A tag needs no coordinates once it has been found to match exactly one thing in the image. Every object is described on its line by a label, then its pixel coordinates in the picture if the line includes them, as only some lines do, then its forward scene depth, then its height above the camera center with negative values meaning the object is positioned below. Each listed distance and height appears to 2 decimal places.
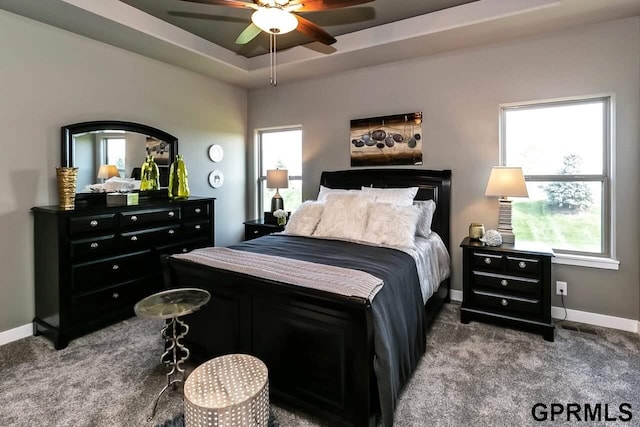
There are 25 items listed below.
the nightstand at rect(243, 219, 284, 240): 4.20 -0.31
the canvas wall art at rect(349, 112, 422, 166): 3.82 +0.72
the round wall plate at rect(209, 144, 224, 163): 4.55 +0.69
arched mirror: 3.16 +0.57
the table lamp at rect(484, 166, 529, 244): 3.00 +0.11
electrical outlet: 3.17 -0.80
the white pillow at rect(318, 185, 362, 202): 3.70 +0.13
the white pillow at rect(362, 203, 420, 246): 2.81 -0.19
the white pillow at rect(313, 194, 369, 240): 3.04 -0.14
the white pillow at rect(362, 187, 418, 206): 3.43 +0.07
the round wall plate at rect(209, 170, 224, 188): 4.59 +0.34
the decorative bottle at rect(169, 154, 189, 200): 3.90 +0.27
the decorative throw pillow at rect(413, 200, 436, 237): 3.25 -0.14
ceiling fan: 2.07 +1.19
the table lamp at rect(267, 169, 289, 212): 4.39 +0.31
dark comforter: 1.68 -0.57
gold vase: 2.83 +0.15
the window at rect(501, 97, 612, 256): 3.07 +0.30
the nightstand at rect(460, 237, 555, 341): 2.81 -0.72
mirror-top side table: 1.79 -0.56
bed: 1.67 -0.72
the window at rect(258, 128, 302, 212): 4.78 +0.62
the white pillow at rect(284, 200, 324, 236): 3.28 -0.16
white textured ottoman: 1.46 -0.86
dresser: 2.72 -0.49
